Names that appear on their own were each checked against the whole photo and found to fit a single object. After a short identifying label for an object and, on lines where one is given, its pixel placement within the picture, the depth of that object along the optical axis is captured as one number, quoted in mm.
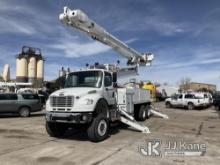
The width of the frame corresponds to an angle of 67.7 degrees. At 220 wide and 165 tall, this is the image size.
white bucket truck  5965
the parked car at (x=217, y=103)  17528
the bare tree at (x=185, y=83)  67531
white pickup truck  18089
